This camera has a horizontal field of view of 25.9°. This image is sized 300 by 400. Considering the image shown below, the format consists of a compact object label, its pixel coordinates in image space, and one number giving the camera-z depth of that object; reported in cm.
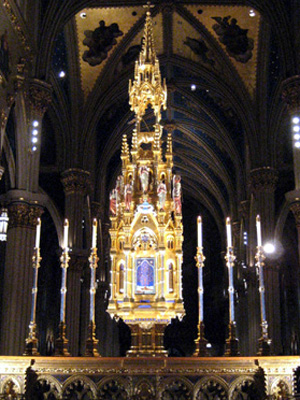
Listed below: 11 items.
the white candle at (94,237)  1255
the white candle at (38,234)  1248
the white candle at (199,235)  1219
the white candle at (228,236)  1213
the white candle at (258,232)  1209
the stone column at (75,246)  2134
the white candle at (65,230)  1240
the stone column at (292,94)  1681
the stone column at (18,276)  1551
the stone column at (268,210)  2155
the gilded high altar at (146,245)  1212
